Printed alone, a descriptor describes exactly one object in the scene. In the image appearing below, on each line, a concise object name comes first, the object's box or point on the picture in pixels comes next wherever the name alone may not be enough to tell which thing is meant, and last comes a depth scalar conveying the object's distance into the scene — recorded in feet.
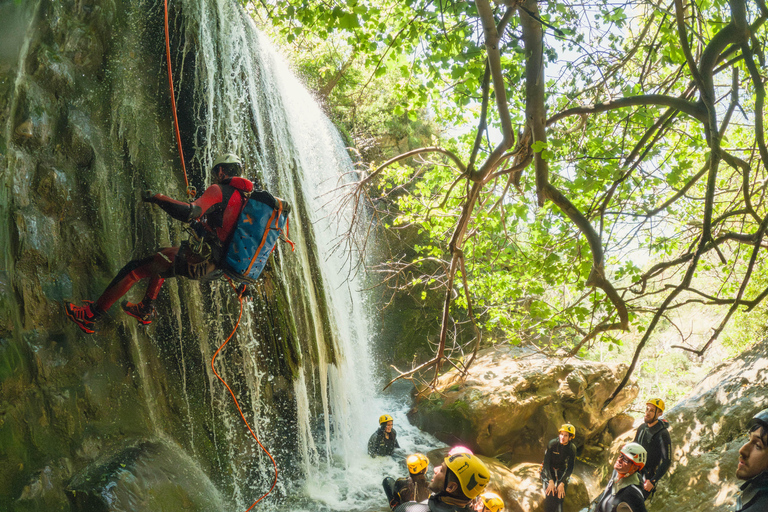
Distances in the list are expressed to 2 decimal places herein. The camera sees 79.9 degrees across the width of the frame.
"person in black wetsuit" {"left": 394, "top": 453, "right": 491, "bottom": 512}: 7.67
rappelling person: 10.62
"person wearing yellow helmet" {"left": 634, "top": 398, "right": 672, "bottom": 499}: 14.64
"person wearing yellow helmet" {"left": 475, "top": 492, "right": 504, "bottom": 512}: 12.20
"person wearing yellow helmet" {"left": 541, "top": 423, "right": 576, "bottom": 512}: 18.12
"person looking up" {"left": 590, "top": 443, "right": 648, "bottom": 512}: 10.80
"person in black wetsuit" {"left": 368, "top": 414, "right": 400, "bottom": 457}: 21.88
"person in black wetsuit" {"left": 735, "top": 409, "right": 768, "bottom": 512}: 6.36
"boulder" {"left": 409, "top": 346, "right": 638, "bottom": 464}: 25.39
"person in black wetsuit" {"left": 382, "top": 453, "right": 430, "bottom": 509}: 13.25
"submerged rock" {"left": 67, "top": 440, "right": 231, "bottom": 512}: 11.60
